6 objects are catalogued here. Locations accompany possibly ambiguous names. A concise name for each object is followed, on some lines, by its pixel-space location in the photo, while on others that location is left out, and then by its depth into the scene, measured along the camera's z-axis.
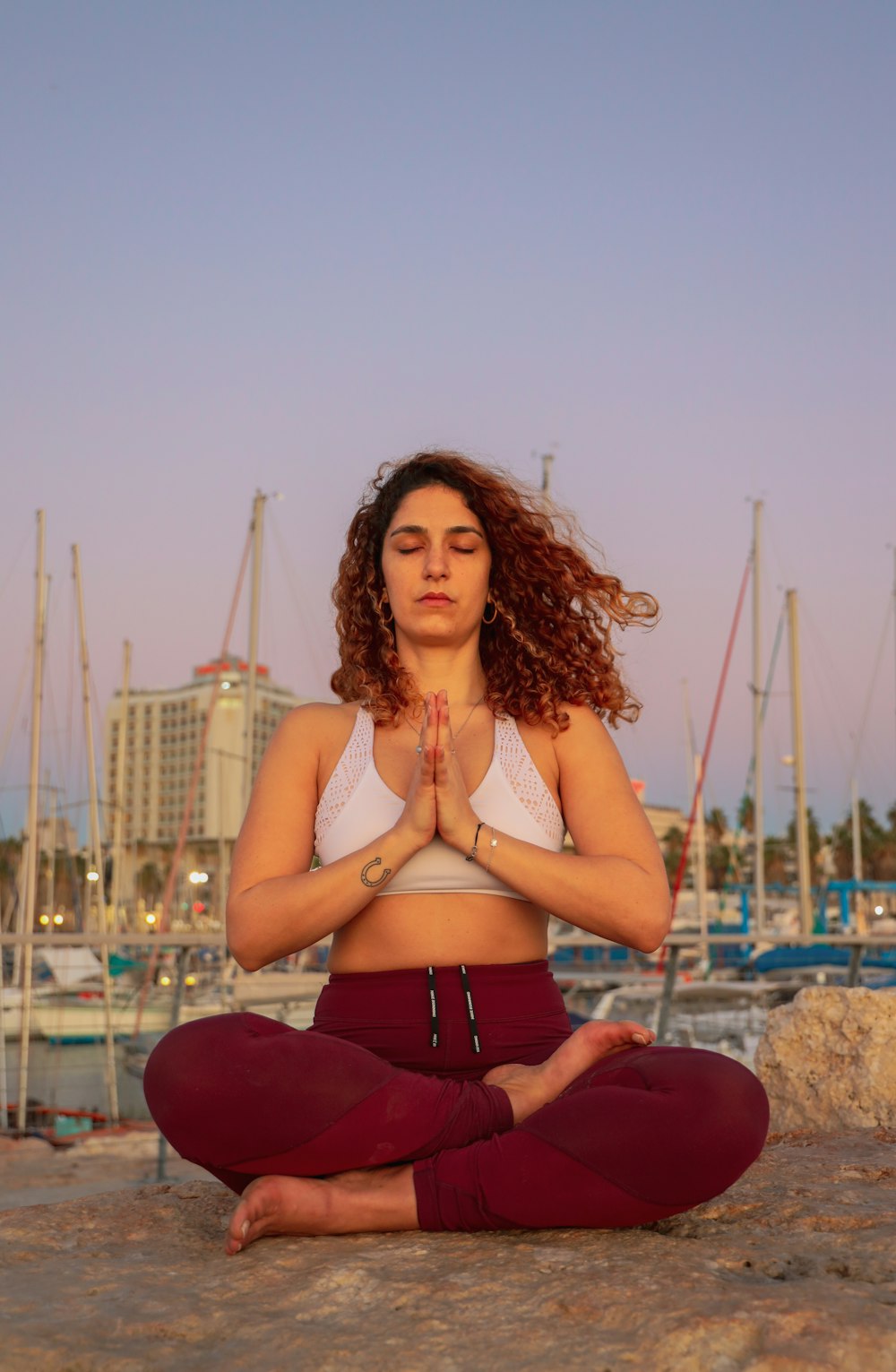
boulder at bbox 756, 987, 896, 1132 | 4.01
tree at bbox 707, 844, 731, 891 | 88.56
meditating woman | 2.14
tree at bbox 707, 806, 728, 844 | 93.31
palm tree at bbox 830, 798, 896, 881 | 80.88
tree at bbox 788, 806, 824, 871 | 85.38
